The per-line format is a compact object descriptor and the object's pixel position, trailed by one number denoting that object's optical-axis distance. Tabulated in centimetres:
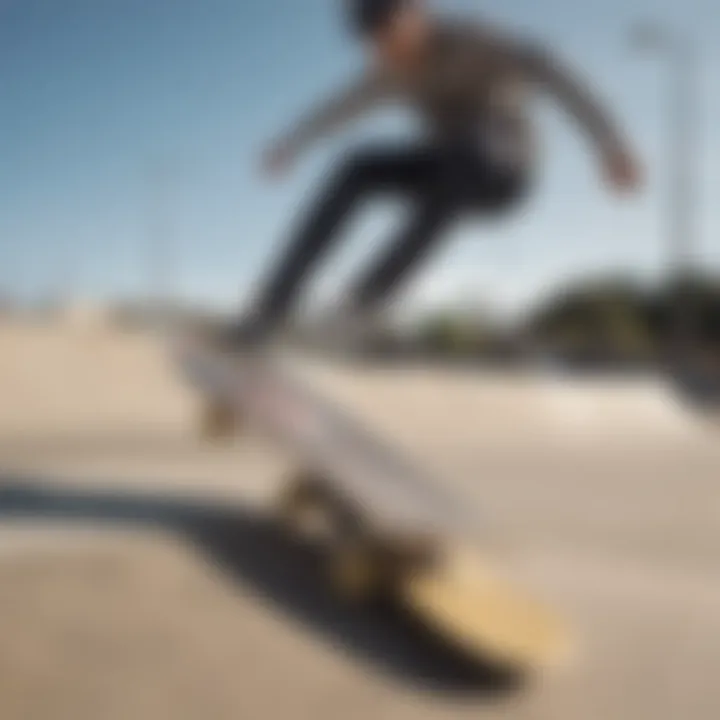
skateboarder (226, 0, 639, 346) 225
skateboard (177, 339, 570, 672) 238
